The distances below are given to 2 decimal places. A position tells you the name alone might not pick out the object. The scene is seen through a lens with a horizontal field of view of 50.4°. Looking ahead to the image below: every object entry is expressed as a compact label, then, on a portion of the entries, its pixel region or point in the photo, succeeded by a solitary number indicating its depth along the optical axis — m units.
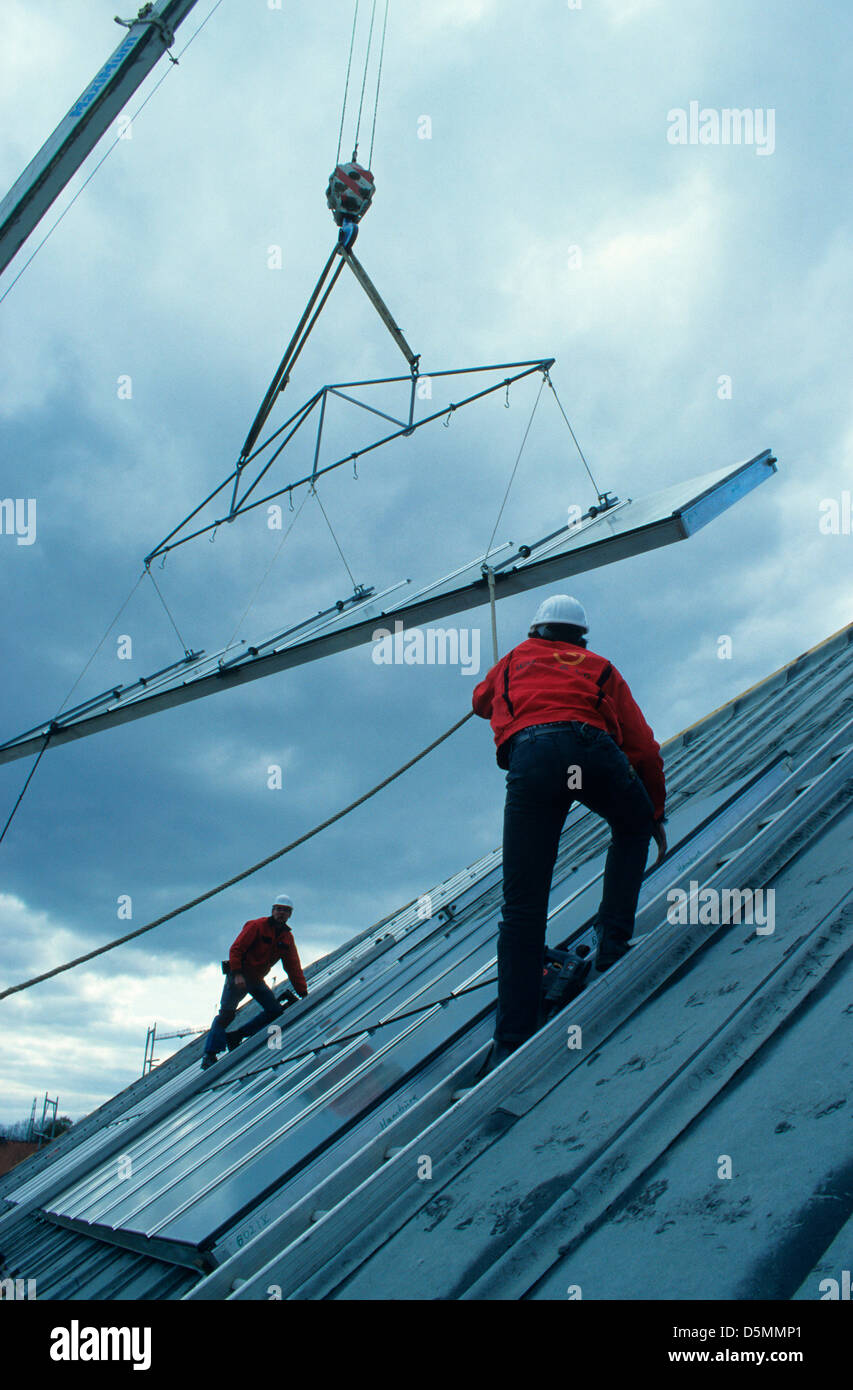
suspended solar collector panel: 6.84
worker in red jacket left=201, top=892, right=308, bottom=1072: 9.89
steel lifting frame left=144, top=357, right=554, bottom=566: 8.39
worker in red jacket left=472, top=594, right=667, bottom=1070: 3.40
